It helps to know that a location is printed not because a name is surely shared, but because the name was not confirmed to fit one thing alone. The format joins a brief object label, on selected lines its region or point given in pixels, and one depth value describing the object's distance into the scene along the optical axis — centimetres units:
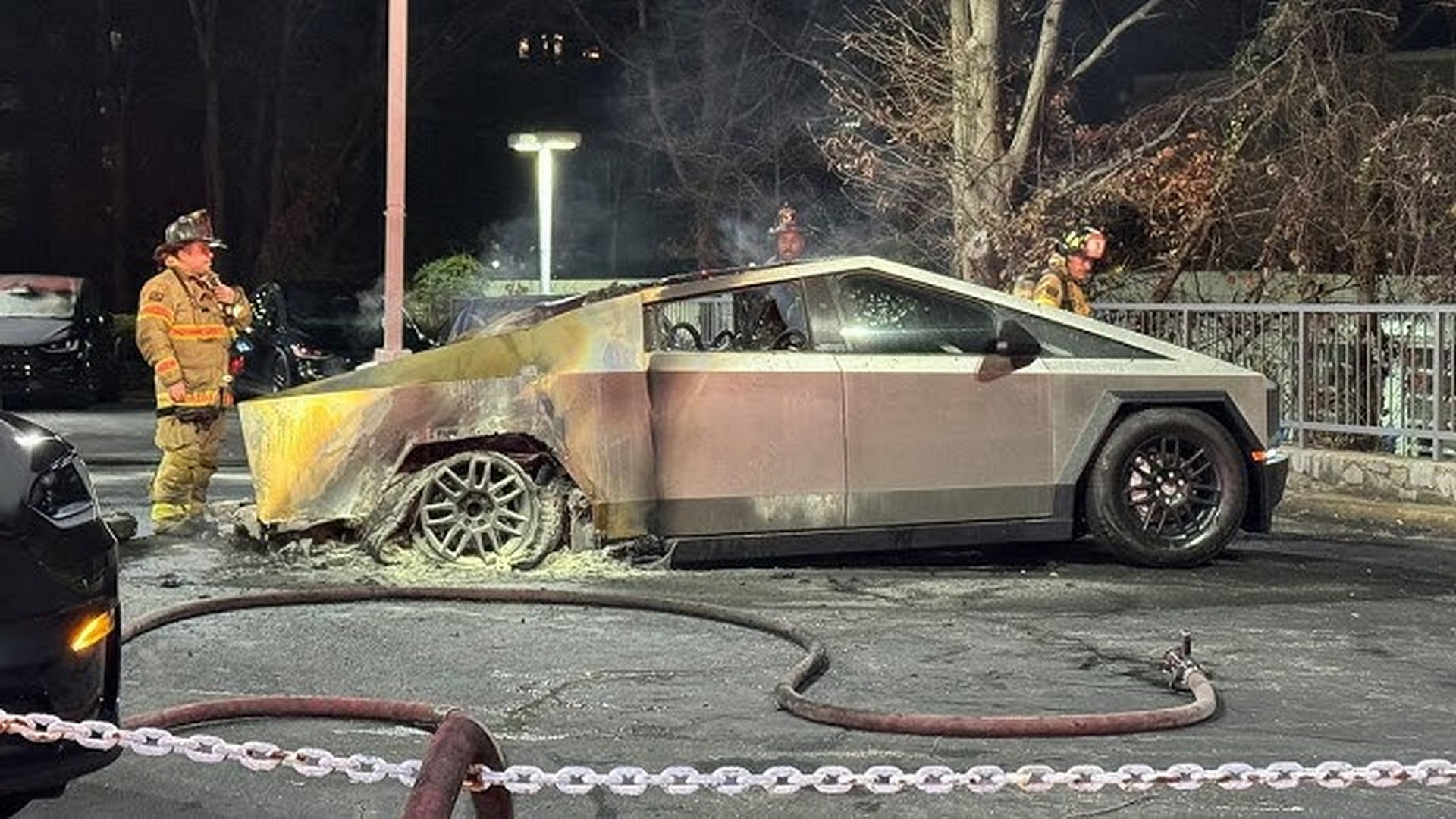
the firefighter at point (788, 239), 1770
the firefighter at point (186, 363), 955
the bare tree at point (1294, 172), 1337
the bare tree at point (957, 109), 1556
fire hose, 308
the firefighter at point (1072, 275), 1141
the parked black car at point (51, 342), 1920
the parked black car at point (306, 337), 1925
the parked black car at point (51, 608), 372
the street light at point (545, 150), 1789
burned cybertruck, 786
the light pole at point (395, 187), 1234
